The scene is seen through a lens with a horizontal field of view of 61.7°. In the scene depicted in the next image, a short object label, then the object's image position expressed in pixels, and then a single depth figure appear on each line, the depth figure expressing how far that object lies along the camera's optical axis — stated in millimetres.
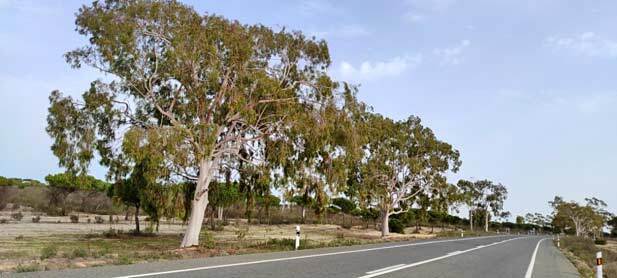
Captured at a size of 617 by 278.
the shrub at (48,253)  12683
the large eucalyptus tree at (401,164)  45781
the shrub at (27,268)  9727
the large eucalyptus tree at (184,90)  18156
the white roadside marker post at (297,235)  19527
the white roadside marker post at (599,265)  12273
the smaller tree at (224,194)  23734
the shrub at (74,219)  42425
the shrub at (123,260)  11686
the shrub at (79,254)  12997
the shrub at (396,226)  61312
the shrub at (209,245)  18486
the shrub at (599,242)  82962
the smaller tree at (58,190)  57781
